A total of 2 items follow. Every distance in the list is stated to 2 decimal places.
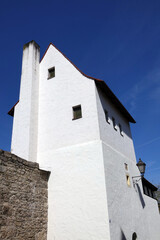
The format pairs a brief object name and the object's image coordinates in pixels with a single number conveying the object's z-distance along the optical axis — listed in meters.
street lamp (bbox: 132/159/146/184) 11.34
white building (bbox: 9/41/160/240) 8.39
